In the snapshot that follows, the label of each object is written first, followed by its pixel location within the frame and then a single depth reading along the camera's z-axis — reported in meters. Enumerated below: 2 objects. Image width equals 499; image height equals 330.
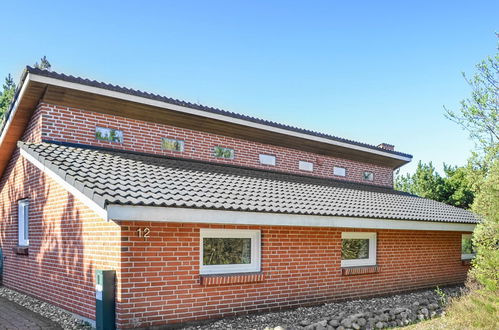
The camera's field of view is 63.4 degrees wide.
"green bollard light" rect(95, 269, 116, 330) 6.78
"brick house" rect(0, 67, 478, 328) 7.30
